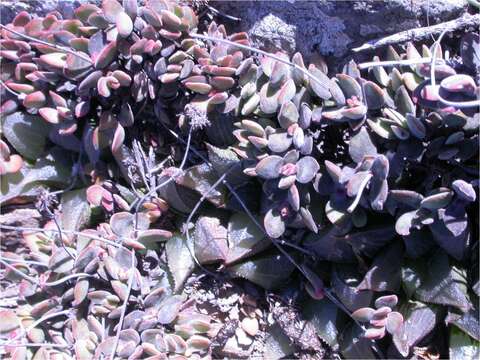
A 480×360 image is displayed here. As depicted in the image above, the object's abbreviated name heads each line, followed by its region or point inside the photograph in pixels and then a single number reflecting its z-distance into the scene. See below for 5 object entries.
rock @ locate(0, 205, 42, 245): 0.36
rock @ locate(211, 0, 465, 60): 0.29
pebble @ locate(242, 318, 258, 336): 0.33
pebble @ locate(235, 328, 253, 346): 0.33
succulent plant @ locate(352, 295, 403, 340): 0.28
